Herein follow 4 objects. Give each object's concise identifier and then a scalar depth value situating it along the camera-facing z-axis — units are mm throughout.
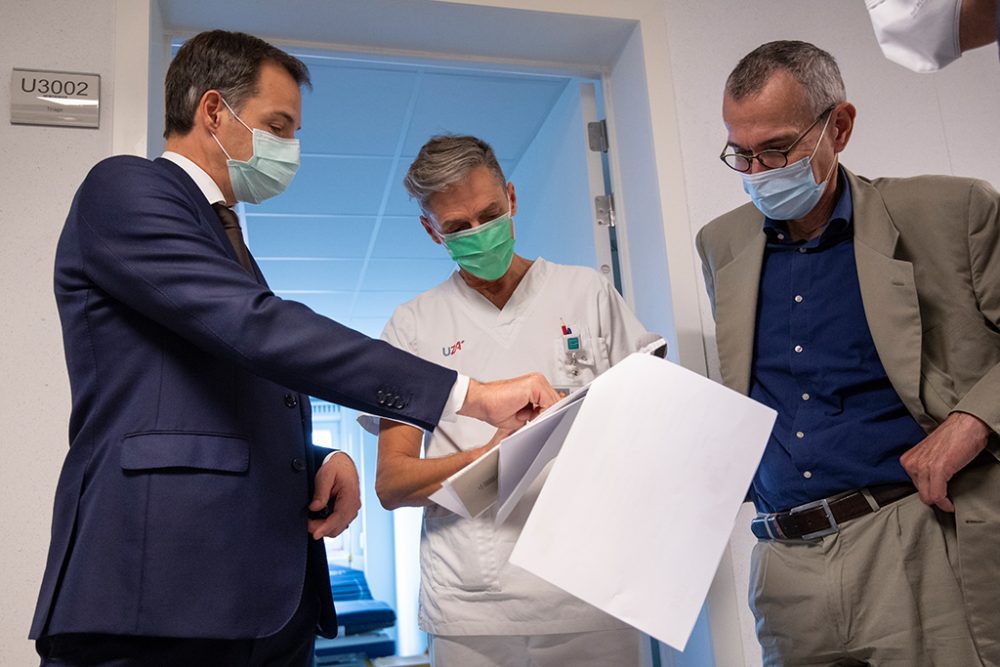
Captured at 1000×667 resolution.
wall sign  1938
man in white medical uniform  1476
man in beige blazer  1284
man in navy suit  1013
